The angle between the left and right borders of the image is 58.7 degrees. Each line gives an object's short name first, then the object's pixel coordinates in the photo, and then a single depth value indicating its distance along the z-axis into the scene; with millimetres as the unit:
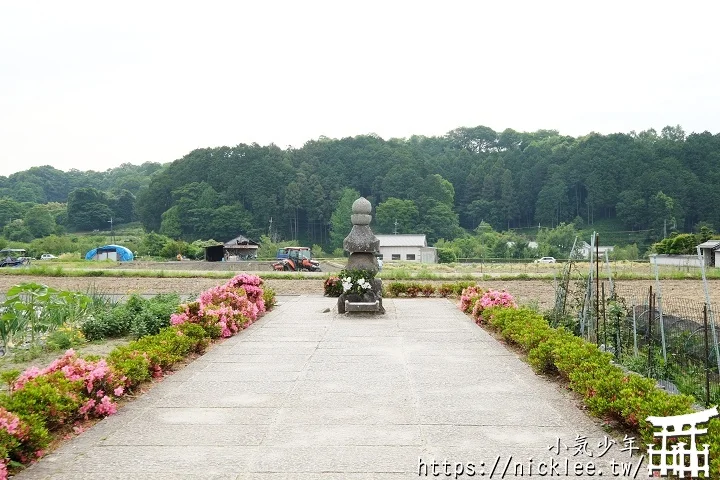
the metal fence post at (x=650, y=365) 6967
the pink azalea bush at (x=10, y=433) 4016
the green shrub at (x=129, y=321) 9891
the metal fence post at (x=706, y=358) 5887
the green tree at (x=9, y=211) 90000
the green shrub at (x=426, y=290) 18125
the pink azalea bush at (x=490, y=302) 12000
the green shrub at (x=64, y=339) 9094
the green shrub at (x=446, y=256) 63594
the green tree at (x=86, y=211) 97250
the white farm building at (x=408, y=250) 62344
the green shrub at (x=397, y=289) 18234
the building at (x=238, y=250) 57512
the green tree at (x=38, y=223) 85188
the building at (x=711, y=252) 43734
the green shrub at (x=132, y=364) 6261
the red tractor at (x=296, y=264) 40125
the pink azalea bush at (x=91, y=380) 5393
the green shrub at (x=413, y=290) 18172
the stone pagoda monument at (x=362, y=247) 13570
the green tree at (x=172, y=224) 84250
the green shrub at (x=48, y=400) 4695
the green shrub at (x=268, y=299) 14495
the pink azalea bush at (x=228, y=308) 9820
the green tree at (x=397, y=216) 83625
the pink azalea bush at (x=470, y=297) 13562
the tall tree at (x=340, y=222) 81750
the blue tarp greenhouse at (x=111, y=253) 56781
